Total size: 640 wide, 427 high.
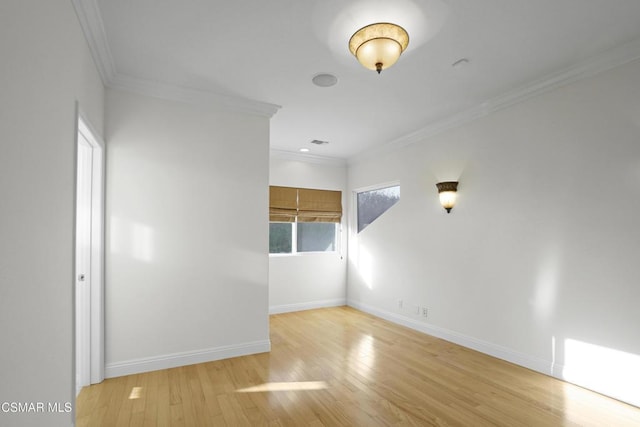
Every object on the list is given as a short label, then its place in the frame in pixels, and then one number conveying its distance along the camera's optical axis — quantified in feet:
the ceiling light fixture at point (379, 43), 6.79
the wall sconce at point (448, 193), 12.50
